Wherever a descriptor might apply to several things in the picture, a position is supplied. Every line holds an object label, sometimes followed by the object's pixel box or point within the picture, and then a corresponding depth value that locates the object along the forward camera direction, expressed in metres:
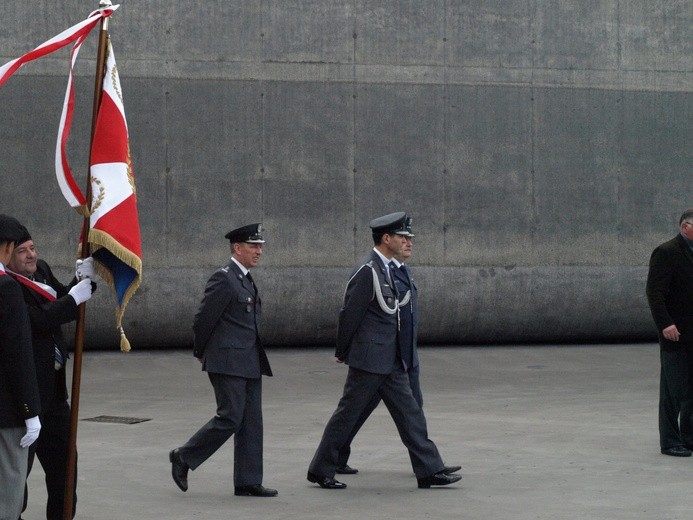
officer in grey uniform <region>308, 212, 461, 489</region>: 15.87
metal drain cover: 20.92
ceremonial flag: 12.74
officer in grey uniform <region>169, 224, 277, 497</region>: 15.37
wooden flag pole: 12.30
